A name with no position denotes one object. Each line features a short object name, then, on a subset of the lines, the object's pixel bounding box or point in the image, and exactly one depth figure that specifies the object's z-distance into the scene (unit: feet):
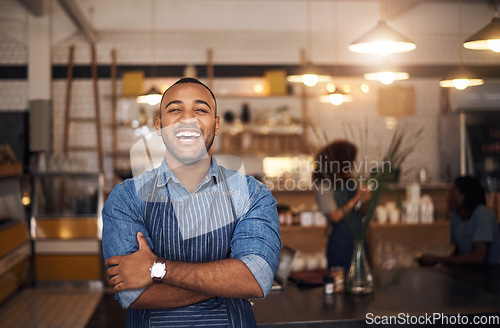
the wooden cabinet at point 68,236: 20.30
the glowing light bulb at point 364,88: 25.12
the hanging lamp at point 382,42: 8.71
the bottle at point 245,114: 24.47
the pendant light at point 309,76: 14.08
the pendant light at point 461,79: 11.58
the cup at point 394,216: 18.60
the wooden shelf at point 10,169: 17.29
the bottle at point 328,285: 8.94
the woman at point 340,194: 12.44
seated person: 11.27
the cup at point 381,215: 18.49
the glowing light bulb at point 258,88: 25.22
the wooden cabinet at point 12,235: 17.23
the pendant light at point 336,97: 17.67
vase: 8.86
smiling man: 4.71
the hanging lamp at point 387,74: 12.70
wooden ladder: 24.16
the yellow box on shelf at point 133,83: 24.04
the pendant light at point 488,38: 8.48
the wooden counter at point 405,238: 17.11
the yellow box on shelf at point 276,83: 24.43
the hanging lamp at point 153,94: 16.46
